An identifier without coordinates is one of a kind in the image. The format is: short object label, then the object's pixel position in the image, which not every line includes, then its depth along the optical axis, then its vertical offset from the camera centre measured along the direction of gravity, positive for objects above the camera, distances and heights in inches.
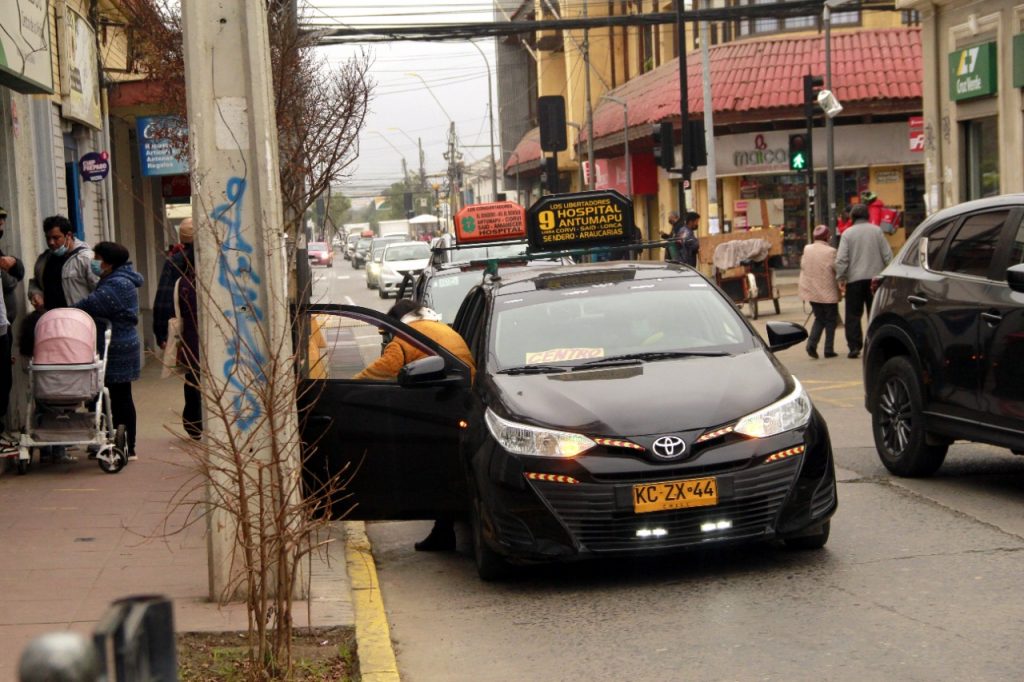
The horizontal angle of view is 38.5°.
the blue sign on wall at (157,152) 814.5 +42.3
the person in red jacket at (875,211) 1016.2 -10.8
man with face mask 466.3 -12.7
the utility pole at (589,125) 1680.2 +96.5
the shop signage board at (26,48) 422.0 +56.3
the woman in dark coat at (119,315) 441.7 -25.7
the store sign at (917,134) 1139.3 +47.8
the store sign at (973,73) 893.2 +73.4
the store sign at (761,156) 1462.8 +43.8
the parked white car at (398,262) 1668.3 -53.2
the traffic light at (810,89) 1107.3 +82.3
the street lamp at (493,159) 2642.7 +99.2
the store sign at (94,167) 679.7 +29.5
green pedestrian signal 1104.2 +33.9
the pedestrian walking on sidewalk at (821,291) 713.6 -45.8
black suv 334.3 -35.8
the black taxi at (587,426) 269.3 -42.0
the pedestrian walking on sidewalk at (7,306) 429.4 -22.3
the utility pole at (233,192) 260.1 +5.8
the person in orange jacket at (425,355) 323.9 -30.9
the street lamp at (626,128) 1558.6 +82.8
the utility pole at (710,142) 1213.7 +52.4
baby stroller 415.8 -45.9
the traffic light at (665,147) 1047.6 +41.0
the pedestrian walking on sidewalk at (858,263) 698.2 -31.8
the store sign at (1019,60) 846.5 +74.4
